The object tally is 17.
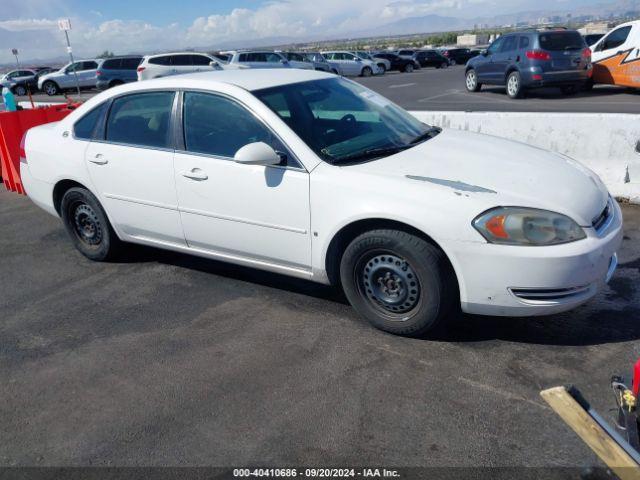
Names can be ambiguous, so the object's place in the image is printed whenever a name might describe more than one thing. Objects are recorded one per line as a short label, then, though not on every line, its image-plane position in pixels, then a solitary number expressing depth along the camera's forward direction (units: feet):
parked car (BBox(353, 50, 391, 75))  115.14
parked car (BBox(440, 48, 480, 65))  134.51
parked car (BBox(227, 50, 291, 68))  92.07
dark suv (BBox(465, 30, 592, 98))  47.34
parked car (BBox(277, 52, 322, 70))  99.55
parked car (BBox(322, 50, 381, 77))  110.32
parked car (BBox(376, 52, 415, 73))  119.85
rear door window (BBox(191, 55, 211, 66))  83.66
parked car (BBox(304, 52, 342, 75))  105.82
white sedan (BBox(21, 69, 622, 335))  10.52
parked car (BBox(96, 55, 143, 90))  93.04
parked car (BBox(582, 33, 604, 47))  79.91
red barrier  26.20
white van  46.11
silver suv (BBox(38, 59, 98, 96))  95.91
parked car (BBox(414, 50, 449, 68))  126.93
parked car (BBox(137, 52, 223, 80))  82.02
